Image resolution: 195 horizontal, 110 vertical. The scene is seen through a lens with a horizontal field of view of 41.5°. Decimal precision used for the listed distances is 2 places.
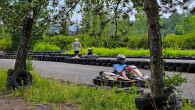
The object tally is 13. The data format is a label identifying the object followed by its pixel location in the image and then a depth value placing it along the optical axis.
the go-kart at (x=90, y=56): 17.26
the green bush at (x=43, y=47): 31.91
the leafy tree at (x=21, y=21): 6.93
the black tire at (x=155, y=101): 3.69
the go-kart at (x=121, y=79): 6.81
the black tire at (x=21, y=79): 6.72
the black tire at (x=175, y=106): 3.67
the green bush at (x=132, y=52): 16.45
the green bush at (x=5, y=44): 32.21
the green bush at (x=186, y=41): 25.82
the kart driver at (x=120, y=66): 7.25
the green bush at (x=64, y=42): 37.03
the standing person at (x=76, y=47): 17.28
